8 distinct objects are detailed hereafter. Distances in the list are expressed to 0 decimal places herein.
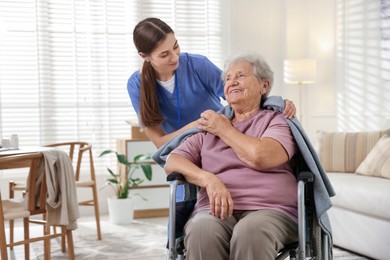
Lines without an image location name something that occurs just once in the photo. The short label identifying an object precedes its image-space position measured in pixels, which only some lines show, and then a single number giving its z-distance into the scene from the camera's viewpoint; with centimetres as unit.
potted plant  523
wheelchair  224
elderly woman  222
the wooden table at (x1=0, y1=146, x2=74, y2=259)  373
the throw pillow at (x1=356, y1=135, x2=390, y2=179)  421
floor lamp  568
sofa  379
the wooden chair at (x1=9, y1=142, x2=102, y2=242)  452
